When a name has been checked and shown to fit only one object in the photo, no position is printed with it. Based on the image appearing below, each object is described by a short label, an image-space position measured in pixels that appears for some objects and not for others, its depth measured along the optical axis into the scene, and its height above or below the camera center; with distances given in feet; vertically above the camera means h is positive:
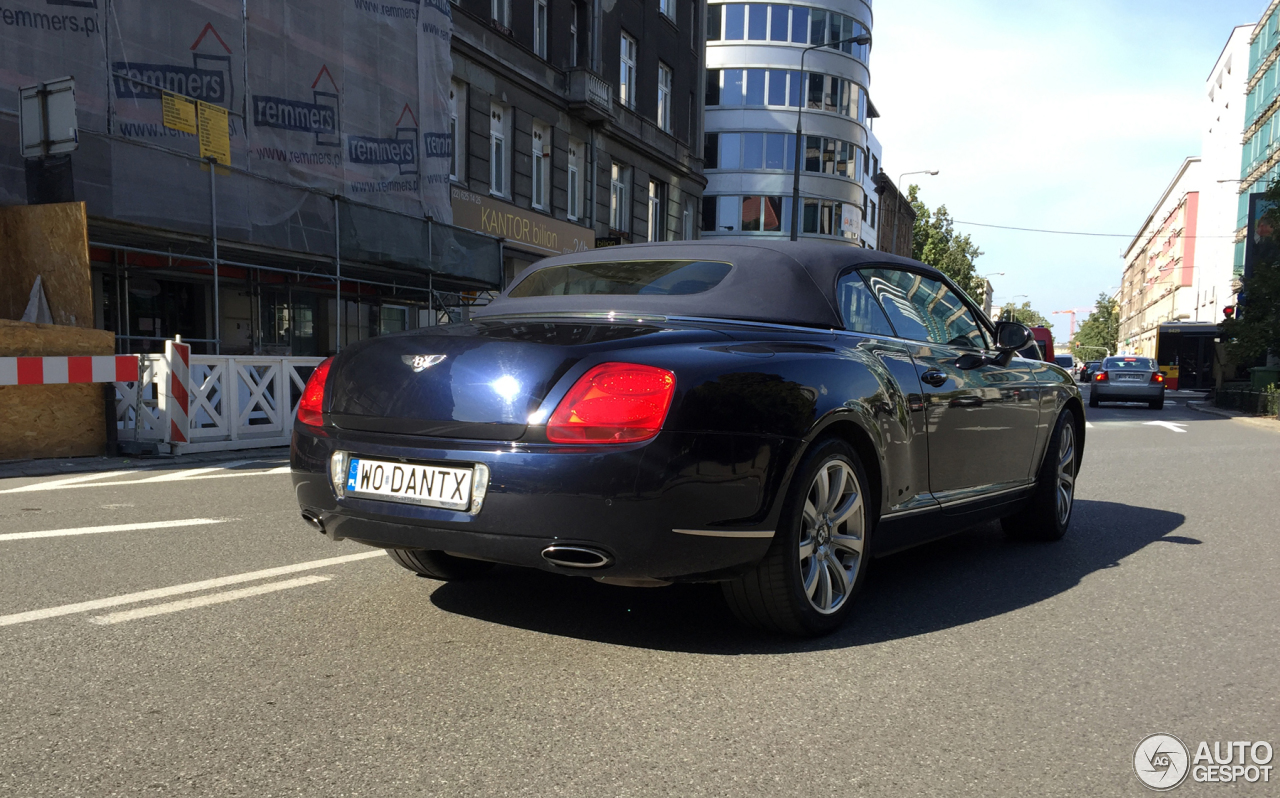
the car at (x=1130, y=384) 89.30 -3.33
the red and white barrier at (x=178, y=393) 32.50 -1.92
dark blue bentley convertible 10.72 -1.04
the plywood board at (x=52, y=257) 36.99 +2.40
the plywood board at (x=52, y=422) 29.68 -2.65
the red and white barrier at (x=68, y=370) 29.12 -1.20
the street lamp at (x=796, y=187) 100.46 +14.05
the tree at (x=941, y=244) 243.81 +22.10
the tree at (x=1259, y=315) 87.40 +2.43
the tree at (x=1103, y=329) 497.46 +6.28
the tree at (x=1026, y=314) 542.73 +14.62
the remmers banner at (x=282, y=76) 42.27 +11.34
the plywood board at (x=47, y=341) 30.01 -0.40
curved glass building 157.69 +32.44
